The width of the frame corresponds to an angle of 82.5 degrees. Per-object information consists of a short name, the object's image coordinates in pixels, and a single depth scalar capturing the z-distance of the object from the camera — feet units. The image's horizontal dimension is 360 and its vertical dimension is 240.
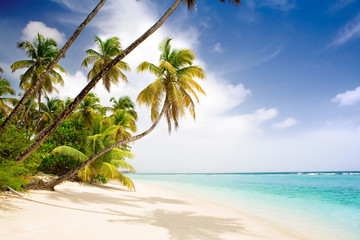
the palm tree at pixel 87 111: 67.41
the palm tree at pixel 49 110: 77.56
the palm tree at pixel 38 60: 46.38
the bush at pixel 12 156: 17.54
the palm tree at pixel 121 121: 62.33
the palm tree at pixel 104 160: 38.01
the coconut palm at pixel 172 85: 34.14
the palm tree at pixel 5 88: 48.23
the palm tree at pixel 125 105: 83.71
